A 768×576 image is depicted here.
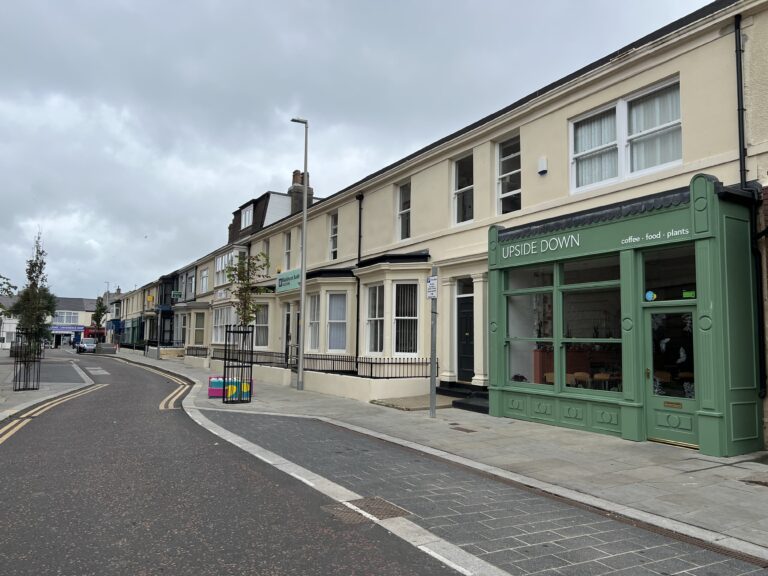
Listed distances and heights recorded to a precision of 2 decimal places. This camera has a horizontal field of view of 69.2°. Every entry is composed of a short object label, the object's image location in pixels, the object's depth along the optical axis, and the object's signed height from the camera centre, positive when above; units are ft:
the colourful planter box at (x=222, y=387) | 49.88 -5.09
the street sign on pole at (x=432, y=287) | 37.76 +3.04
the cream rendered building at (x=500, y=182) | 30.91 +11.51
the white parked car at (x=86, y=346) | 185.68 -5.51
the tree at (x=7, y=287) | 74.59 +5.74
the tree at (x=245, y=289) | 68.33 +5.18
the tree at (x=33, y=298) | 95.61 +5.60
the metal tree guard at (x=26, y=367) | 58.85 -4.02
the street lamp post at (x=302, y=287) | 58.65 +4.74
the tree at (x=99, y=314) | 276.62 +7.78
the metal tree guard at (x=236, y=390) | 49.17 -5.30
